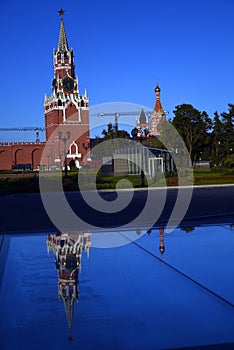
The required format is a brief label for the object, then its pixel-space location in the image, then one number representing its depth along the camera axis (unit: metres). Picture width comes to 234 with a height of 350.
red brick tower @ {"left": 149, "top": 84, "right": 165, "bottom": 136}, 83.50
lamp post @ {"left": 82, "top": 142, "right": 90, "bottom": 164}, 73.54
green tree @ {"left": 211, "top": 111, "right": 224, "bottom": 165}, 48.19
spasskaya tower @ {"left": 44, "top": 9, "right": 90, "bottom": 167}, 77.00
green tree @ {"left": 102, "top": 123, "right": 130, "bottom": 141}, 76.81
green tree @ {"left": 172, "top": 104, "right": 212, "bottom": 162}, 55.06
